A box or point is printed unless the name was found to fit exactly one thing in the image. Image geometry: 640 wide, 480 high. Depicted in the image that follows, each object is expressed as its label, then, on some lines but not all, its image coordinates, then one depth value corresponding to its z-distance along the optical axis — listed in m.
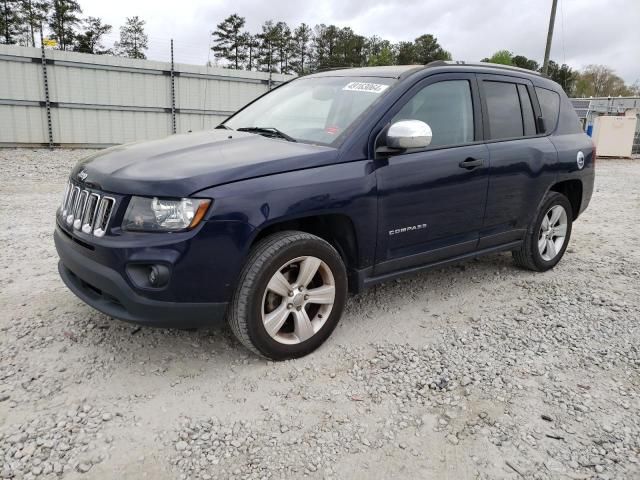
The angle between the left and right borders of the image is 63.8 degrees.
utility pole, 22.69
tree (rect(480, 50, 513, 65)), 59.63
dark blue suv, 2.68
